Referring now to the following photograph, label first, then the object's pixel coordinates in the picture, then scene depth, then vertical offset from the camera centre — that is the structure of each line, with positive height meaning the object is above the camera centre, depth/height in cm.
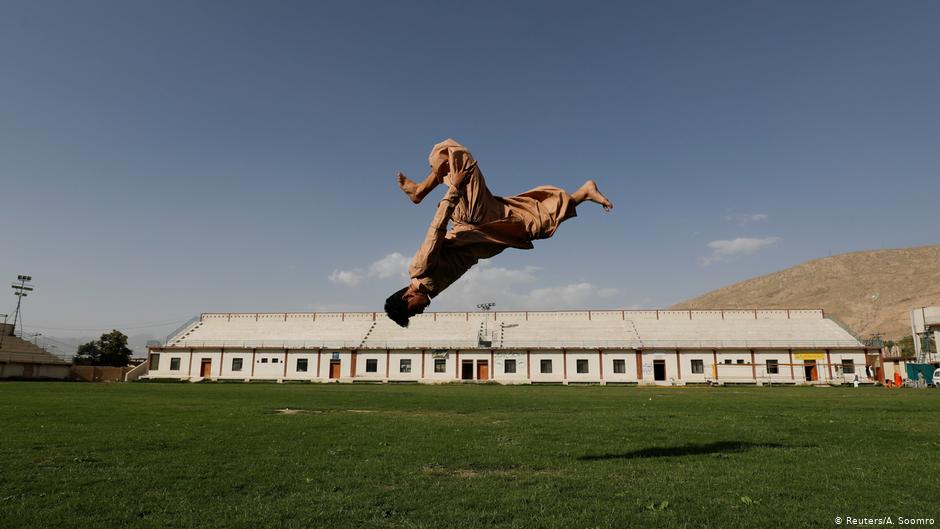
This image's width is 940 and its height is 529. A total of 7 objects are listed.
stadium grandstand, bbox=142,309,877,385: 5925 +182
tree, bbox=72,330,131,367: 7300 +179
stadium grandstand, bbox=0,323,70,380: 5669 +49
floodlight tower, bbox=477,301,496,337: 7488 +773
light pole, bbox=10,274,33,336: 7100 +980
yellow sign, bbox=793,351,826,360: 5891 +106
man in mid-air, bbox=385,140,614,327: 602 +155
